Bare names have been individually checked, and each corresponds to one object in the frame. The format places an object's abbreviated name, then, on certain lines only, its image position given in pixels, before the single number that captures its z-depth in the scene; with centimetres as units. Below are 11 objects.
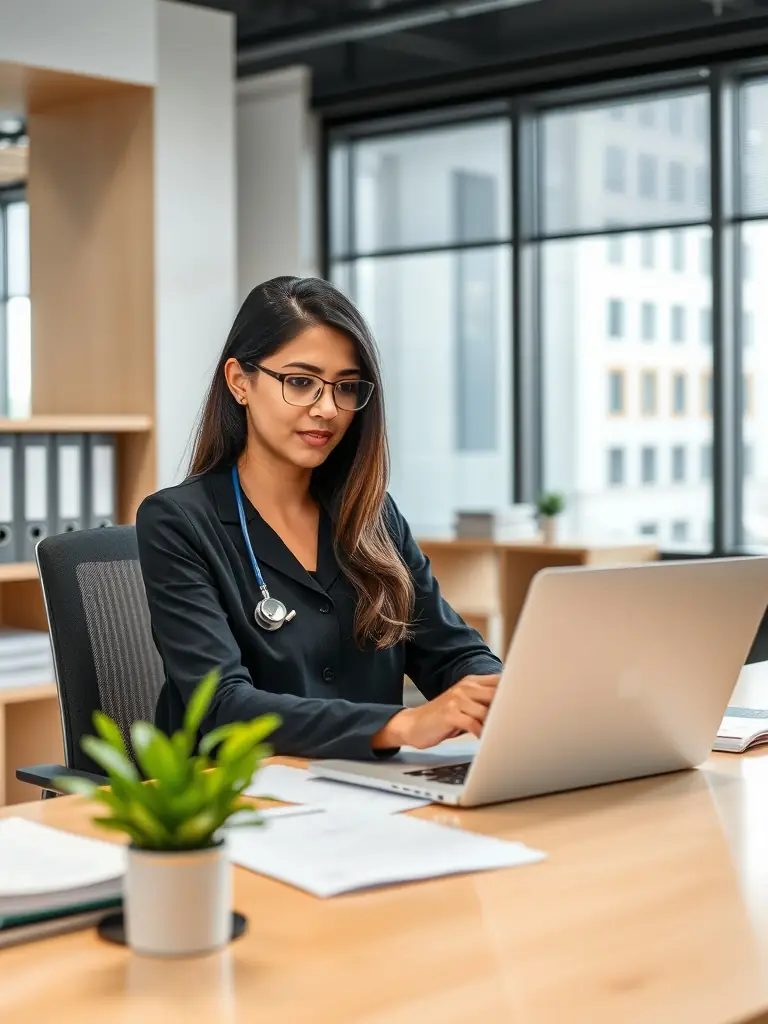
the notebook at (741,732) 179
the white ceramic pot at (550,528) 533
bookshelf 388
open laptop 138
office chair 209
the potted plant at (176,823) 97
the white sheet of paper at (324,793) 144
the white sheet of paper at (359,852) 119
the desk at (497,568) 512
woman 192
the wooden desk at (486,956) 92
